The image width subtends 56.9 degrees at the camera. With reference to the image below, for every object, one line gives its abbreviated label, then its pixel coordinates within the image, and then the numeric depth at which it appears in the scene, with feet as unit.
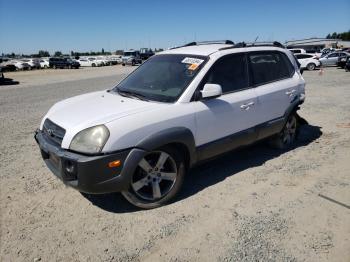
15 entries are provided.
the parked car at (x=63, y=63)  143.43
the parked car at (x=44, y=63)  155.91
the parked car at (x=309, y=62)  85.66
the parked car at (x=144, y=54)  138.06
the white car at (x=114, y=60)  171.85
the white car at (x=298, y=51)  97.33
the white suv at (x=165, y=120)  10.69
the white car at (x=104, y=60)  166.40
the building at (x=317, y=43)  259.80
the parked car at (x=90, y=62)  164.35
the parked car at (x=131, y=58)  138.16
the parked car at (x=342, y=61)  83.05
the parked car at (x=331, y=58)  92.91
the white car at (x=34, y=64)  150.51
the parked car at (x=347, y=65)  75.15
